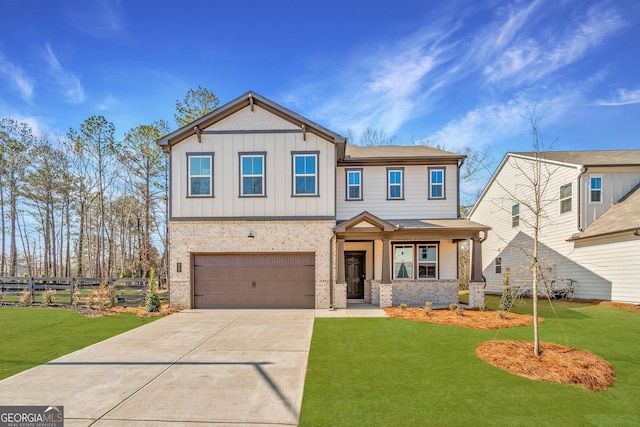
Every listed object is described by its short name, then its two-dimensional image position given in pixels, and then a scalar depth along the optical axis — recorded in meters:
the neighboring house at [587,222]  11.87
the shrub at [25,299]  12.98
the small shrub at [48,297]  12.87
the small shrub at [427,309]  10.38
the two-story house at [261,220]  12.22
